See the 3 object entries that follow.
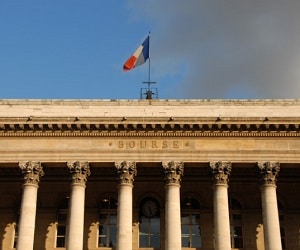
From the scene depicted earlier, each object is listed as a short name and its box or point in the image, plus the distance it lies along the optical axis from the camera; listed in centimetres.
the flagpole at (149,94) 4209
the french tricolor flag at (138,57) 4022
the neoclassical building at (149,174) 3338
